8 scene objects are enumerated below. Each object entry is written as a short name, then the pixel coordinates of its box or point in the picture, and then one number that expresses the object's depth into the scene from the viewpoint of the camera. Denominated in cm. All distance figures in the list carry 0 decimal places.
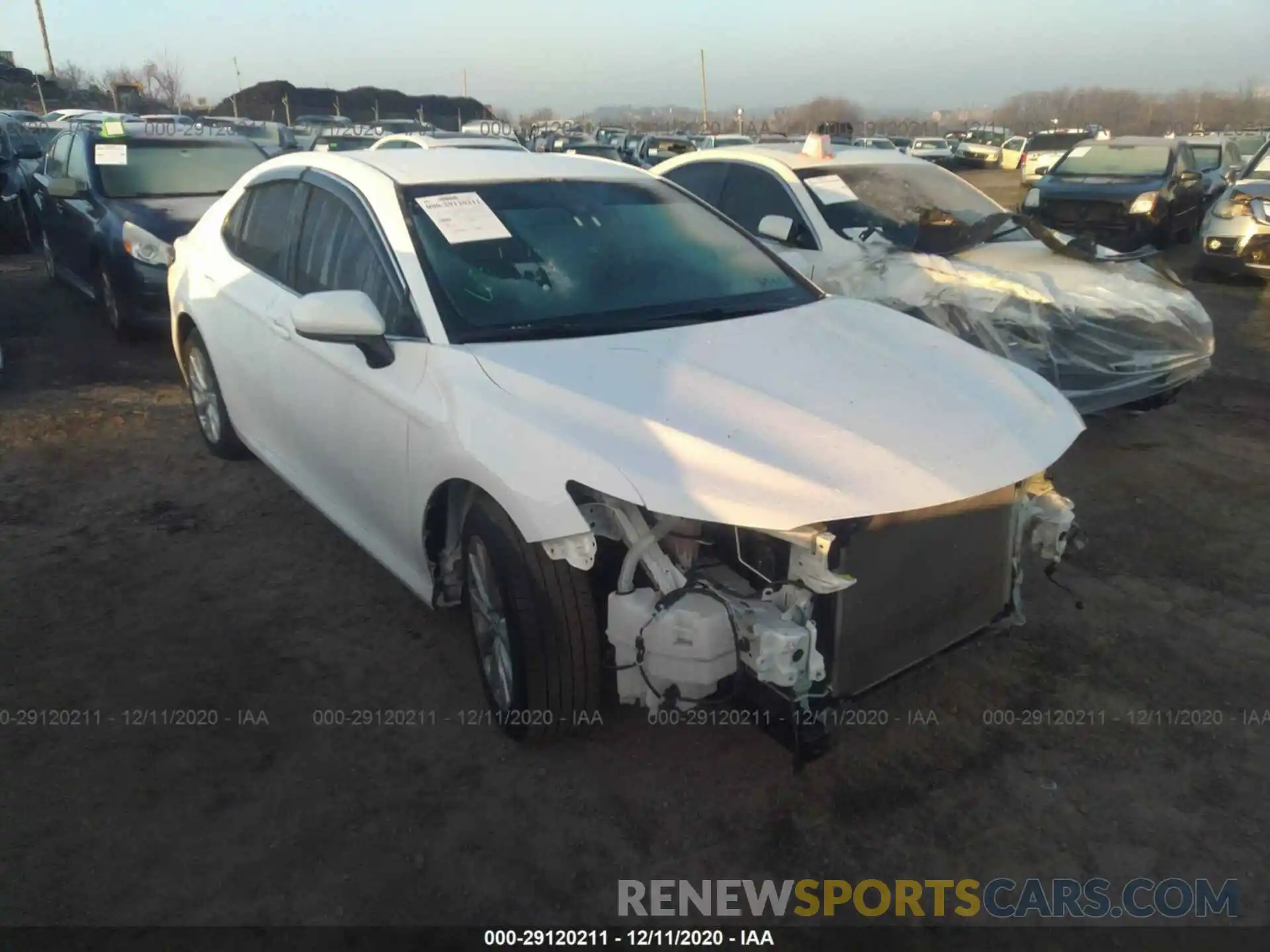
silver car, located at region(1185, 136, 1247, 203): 1545
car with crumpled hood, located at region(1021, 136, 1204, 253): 1195
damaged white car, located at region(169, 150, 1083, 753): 257
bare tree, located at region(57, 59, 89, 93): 5262
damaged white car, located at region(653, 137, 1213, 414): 522
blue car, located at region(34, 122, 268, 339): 732
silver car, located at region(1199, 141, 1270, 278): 980
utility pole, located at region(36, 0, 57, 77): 4403
